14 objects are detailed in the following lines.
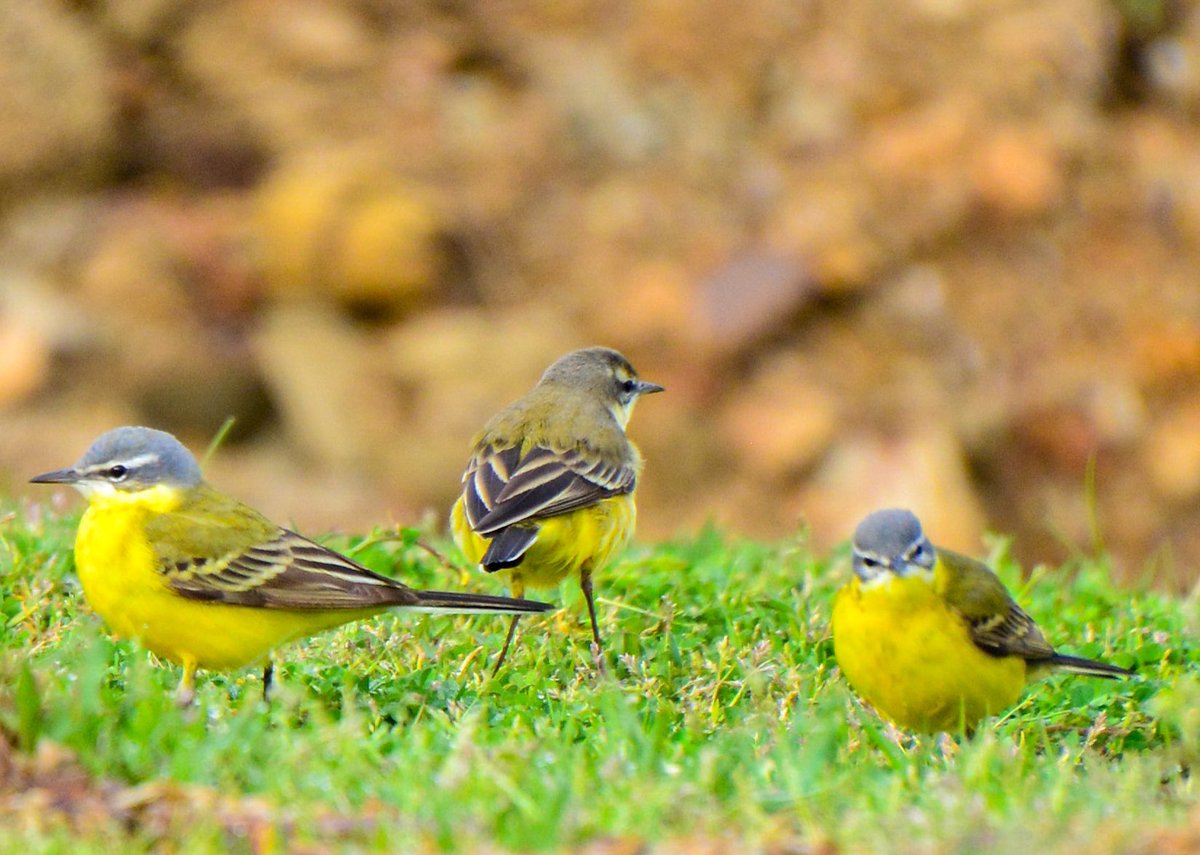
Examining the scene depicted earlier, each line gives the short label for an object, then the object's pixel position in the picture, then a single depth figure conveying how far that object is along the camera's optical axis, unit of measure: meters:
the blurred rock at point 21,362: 12.99
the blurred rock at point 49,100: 13.92
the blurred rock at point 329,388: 13.05
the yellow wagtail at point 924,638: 5.84
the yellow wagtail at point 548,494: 6.73
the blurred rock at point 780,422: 13.07
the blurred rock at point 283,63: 14.63
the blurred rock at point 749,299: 13.50
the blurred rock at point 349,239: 13.55
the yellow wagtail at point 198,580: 5.71
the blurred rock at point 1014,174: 14.25
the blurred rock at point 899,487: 12.52
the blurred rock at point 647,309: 13.50
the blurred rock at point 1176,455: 13.31
